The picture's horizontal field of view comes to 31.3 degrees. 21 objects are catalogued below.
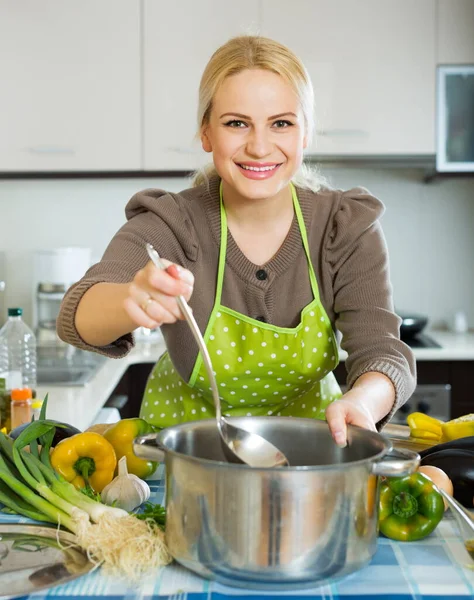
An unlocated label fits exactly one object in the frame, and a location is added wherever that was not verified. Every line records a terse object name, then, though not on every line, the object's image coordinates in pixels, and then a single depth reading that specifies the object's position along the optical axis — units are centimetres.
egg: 113
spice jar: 182
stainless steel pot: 84
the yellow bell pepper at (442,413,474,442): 135
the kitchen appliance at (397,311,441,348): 307
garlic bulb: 111
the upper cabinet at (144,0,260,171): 302
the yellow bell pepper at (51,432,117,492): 120
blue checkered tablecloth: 87
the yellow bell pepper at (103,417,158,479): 125
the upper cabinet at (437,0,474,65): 303
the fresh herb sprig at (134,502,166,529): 102
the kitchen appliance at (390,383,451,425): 292
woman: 139
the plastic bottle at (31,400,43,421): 191
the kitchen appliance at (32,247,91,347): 314
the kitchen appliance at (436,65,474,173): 304
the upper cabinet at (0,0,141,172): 302
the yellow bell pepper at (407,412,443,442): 141
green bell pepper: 102
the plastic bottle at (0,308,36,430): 219
